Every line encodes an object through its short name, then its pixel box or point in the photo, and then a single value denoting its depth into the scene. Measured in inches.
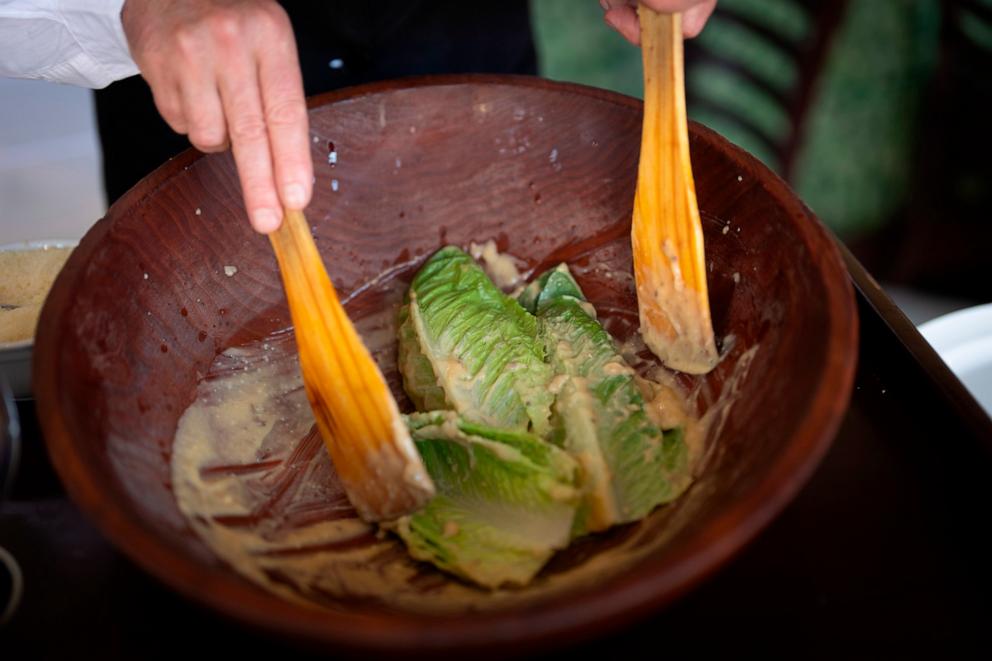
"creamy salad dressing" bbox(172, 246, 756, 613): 29.9
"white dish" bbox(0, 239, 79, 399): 37.2
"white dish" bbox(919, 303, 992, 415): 44.2
